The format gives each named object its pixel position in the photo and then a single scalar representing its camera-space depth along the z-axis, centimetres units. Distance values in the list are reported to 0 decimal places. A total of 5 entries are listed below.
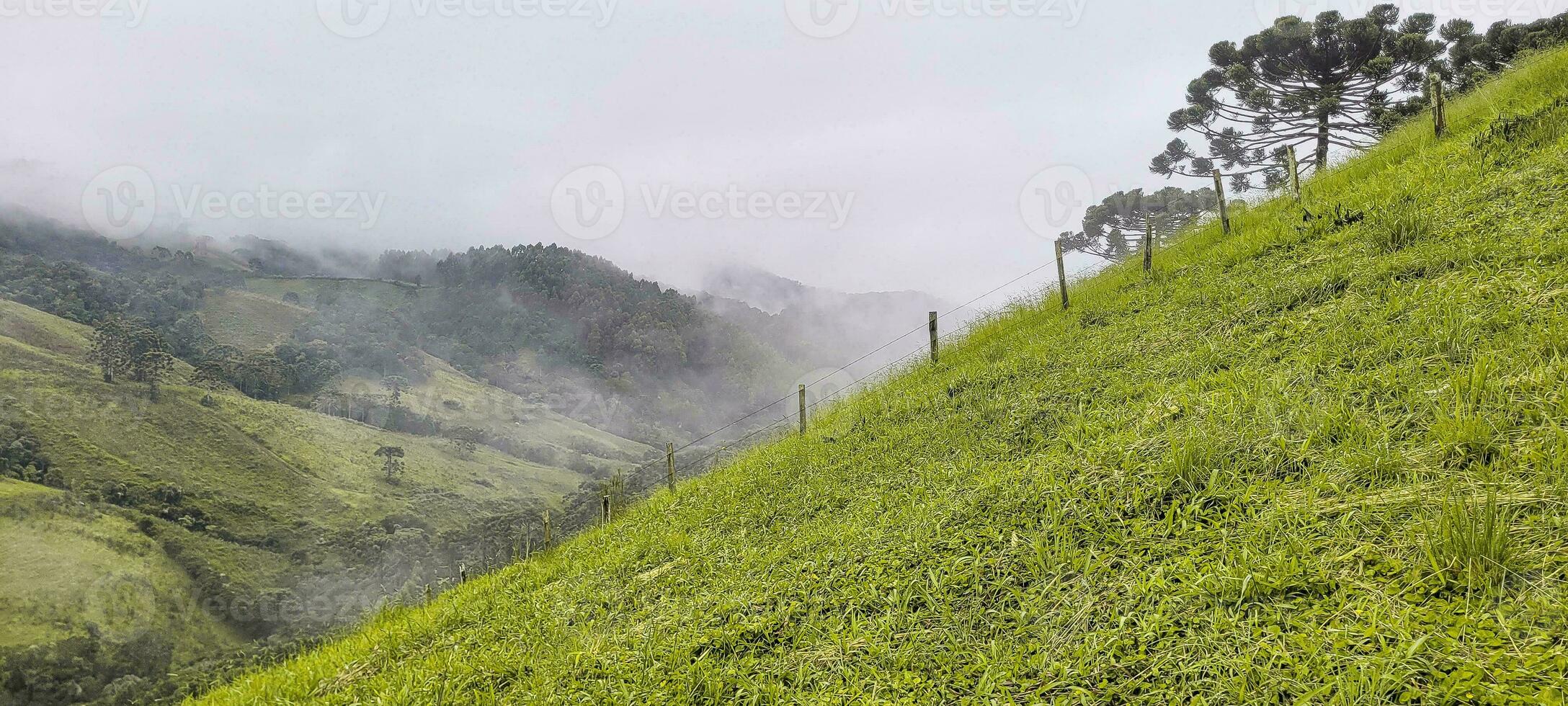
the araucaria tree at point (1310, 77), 2431
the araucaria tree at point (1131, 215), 3481
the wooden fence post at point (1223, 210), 1377
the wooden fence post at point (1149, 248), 1421
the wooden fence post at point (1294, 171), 1349
